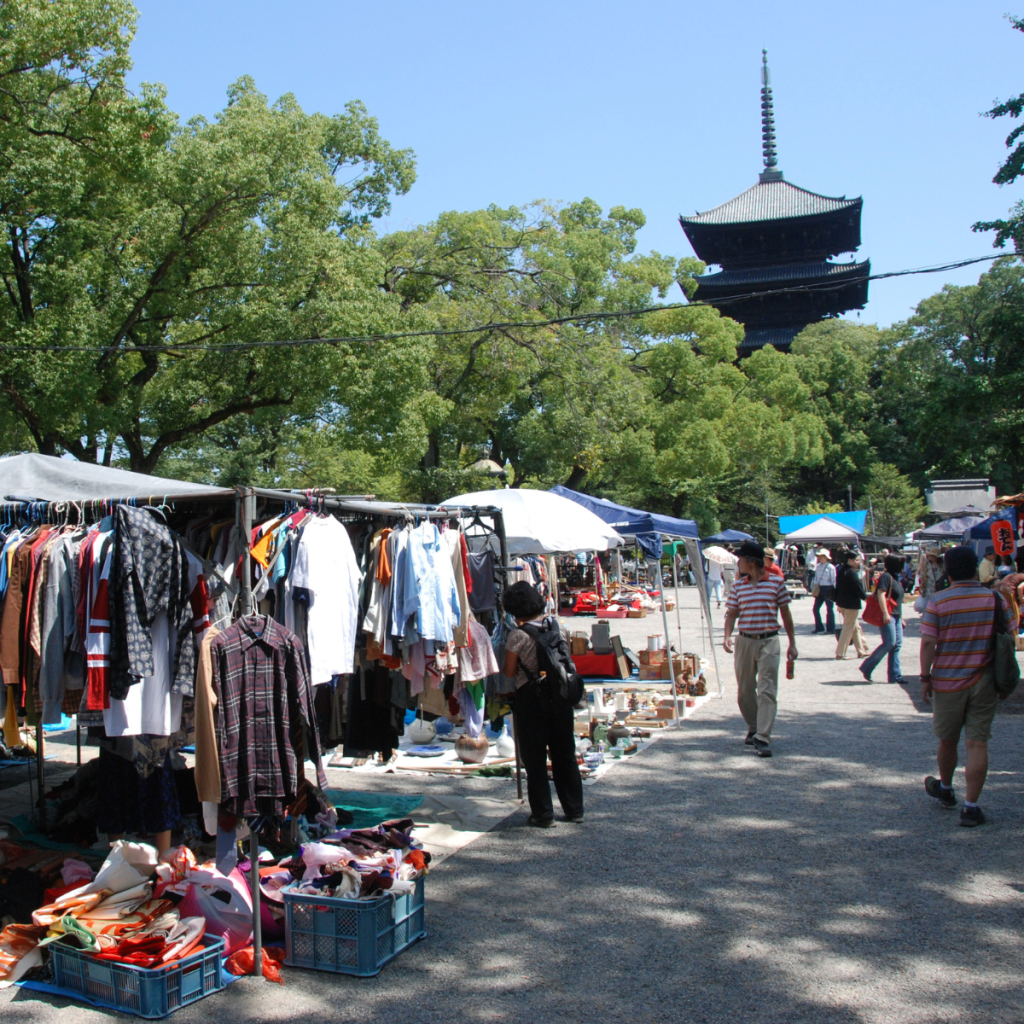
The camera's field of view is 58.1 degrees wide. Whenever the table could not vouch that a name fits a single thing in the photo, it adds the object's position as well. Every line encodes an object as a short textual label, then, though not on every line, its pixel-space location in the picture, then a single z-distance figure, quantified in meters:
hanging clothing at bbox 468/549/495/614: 6.50
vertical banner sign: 12.81
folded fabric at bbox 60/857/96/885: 4.60
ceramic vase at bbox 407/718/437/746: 8.70
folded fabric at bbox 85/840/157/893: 4.23
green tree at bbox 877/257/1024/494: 22.23
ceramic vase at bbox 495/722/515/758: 8.11
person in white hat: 18.34
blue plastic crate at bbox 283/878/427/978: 3.98
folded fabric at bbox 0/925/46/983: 4.04
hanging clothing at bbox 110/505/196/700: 4.16
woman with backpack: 6.00
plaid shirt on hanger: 4.01
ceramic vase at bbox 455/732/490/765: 7.86
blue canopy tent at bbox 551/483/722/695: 11.70
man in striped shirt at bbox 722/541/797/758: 7.75
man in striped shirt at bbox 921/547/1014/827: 5.67
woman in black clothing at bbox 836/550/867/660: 13.77
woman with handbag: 11.43
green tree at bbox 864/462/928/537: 40.78
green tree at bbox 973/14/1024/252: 15.97
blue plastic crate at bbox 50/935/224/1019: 3.62
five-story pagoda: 52.28
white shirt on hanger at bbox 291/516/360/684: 4.93
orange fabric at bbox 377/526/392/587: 5.71
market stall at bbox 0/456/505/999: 4.01
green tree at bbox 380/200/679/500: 24.89
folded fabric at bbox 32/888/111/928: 4.03
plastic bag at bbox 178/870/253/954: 4.11
